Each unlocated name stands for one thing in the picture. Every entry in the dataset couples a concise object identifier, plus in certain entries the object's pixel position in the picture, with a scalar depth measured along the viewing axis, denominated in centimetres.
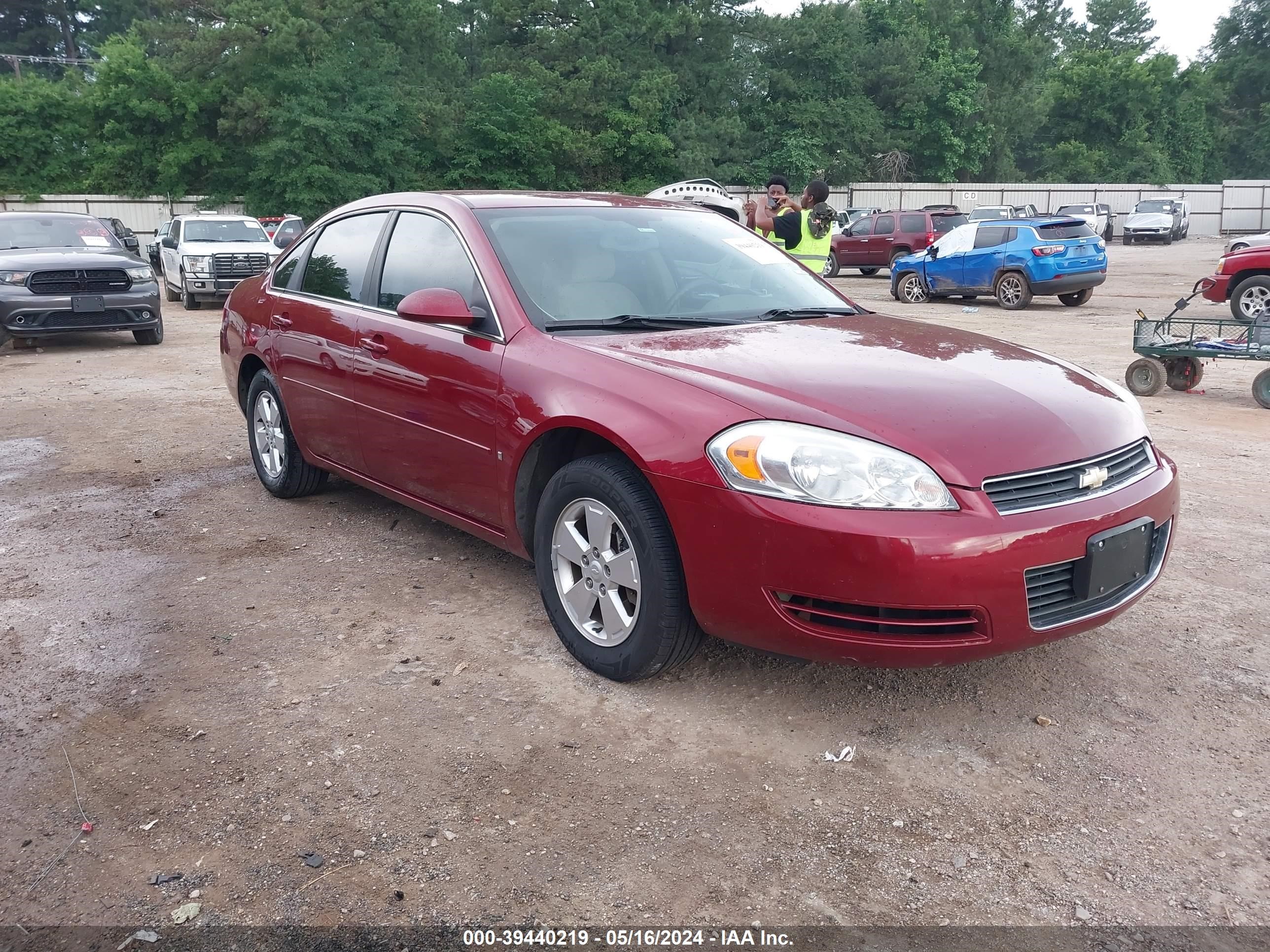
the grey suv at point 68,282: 1189
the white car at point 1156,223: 3878
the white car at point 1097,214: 3806
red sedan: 297
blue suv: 1672
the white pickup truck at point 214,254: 1817
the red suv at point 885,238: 2464
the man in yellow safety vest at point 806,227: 857
